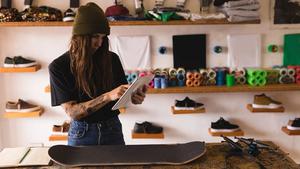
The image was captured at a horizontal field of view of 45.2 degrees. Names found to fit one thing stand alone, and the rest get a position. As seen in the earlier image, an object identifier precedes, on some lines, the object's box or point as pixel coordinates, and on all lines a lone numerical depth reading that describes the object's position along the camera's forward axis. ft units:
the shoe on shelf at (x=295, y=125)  9.74
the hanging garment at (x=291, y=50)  9.80
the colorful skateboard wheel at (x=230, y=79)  9.40
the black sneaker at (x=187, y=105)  9.61
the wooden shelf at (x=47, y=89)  9.42
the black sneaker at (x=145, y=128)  9.82
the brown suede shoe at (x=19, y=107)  9.70
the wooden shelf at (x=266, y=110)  9.59
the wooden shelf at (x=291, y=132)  9.73
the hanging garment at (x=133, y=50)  9.74
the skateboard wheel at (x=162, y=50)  9.72
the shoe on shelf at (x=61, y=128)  9.82
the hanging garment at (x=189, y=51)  9.76
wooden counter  4.85
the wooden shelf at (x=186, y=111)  9.56
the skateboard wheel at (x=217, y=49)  9.75
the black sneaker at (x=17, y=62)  9.41
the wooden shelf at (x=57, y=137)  9.82
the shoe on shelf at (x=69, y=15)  8.90
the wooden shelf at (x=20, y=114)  9.70
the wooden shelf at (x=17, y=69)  9.36
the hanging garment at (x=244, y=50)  9.78
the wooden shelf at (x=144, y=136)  9.80
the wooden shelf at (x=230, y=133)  9.75
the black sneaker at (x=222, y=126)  9.73
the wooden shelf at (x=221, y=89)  9.24
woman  5.62
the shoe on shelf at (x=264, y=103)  9.62
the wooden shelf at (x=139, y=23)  8.84
